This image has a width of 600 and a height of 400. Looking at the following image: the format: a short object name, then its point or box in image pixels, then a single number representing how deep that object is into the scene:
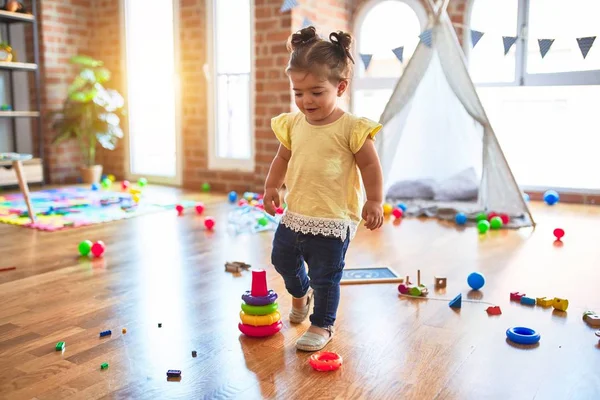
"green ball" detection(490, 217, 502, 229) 3.59
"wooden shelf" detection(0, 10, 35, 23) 5.20
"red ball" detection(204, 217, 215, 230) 3.62
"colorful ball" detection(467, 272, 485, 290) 2.38
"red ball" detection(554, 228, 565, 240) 3.32
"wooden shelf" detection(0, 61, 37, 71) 5.15
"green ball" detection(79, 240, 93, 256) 2.94
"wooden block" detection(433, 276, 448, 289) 2.44
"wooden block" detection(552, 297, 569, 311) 2.13
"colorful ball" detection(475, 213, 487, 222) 3.74
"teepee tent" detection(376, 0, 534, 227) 3.88
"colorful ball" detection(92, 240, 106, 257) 2.92
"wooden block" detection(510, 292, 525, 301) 2.26
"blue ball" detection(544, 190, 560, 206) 4.47
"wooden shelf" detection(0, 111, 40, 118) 5.28
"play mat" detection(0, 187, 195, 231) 3.84
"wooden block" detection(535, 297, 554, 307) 2.18
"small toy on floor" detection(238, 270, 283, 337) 1.89
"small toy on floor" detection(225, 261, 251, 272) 2.68
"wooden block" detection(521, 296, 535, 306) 2.21
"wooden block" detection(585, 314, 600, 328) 1.98
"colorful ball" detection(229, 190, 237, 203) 4.63
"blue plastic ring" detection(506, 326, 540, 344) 1.83
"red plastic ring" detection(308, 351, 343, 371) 1.65
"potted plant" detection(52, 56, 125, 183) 5.47
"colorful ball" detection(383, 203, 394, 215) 4.07
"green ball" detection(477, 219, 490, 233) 3.49
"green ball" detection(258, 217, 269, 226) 3.67
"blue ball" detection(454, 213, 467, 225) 3.73
